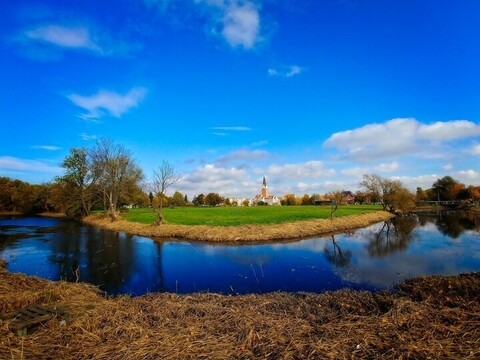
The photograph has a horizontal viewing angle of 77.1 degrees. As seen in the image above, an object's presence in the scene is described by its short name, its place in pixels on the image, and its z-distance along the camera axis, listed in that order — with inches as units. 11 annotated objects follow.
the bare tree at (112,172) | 2182.6
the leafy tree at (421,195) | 4586.1
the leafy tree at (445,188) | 4065.0
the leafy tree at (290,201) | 5571.4
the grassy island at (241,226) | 1199.6
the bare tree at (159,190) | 1480.1
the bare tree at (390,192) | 2952.8
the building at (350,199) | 5788.4
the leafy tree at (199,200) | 5645.2
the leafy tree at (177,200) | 4884.4
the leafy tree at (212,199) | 5649.6
